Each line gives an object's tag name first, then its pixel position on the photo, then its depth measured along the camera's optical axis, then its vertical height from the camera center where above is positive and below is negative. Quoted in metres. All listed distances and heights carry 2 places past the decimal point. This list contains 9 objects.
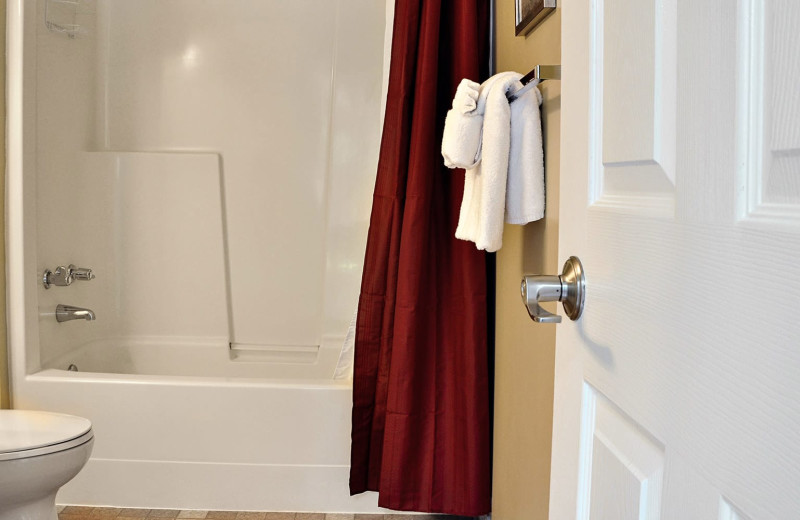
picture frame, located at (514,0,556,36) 1.67 +0.51
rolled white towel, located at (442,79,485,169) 1.75 +0.25
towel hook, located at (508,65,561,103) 1.45 +0.33
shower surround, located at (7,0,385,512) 3.25 +0.25
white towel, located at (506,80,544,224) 1.71 +0.18
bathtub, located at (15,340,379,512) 2.55 -0.67
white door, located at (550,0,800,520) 0.47 -0.01
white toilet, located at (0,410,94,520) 2.02 -0.59
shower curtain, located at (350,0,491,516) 2.25 -0.15
